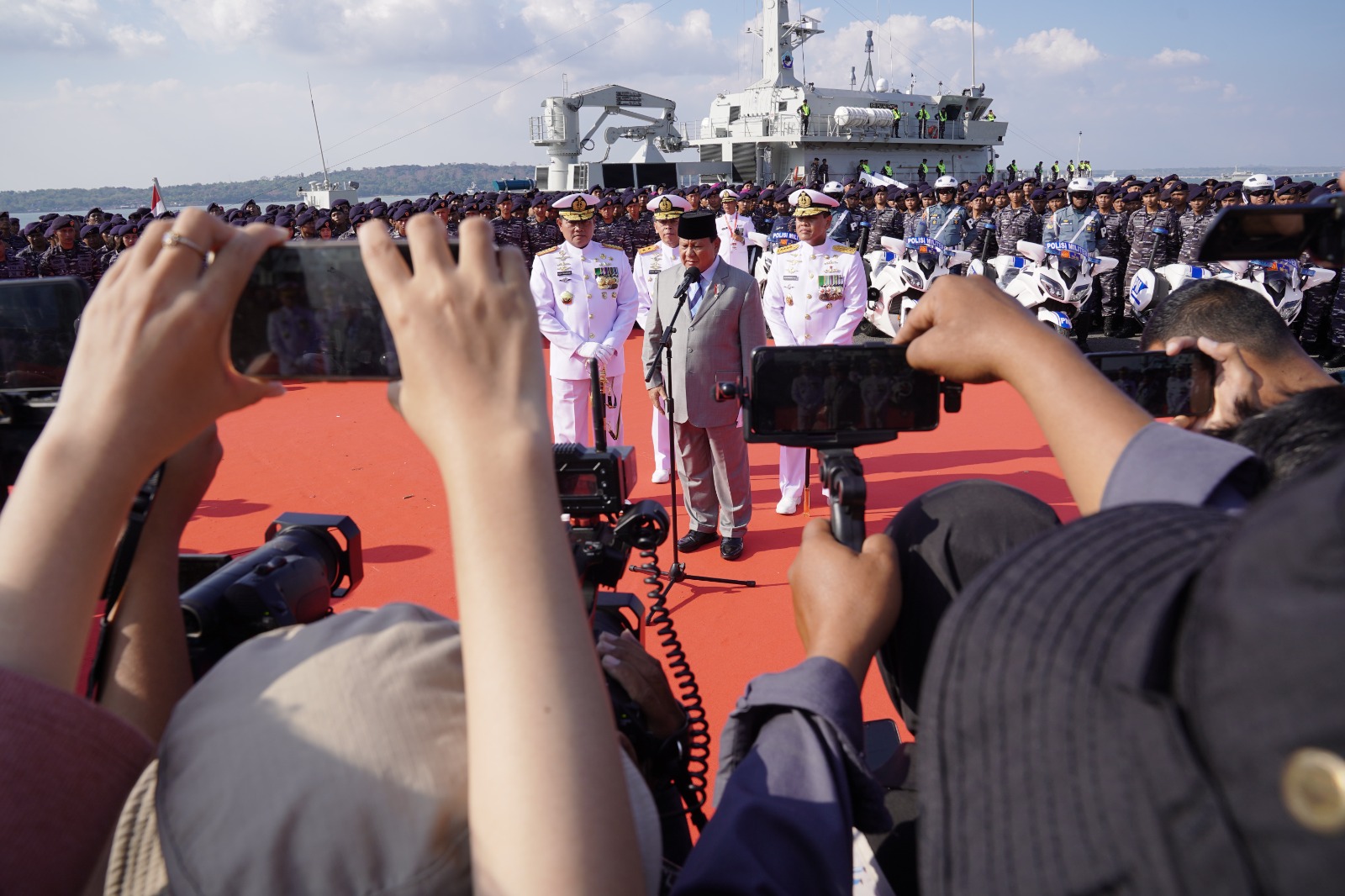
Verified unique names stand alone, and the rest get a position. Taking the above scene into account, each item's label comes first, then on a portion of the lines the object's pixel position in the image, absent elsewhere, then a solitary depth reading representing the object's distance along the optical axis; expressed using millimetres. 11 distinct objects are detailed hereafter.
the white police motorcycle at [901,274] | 9523
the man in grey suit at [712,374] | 4727
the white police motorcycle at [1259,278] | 8164
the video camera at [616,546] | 1268
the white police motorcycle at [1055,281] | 8766
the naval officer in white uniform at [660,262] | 5770
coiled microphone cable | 1338
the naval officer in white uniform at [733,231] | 9766
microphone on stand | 4598
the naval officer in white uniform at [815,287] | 5793
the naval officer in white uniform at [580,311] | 5730
